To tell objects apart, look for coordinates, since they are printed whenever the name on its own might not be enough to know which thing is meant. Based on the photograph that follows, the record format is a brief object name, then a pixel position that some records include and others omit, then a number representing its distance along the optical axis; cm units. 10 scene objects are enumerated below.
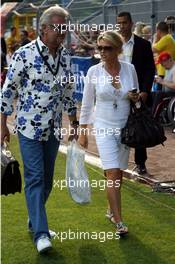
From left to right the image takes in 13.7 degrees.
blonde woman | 648
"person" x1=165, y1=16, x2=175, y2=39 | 1390
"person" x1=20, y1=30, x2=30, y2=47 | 2023
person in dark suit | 834
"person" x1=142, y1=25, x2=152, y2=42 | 1423
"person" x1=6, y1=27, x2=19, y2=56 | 2347
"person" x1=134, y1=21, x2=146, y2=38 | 1396
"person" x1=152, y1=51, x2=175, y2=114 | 1275
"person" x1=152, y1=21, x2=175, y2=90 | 1341
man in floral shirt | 589
